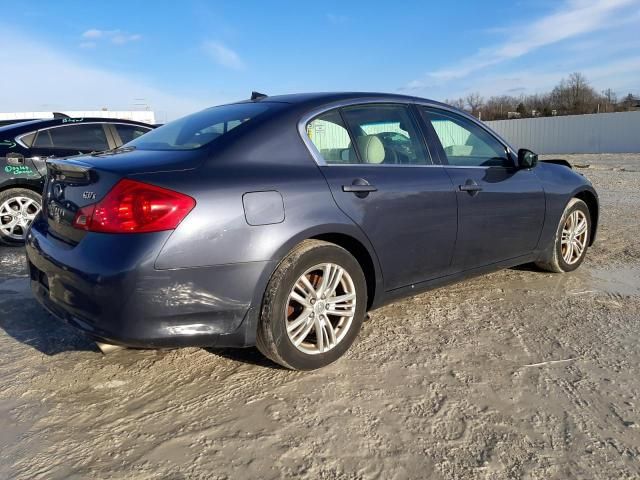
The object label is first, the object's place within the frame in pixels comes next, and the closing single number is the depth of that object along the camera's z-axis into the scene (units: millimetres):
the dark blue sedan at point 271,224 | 2418
